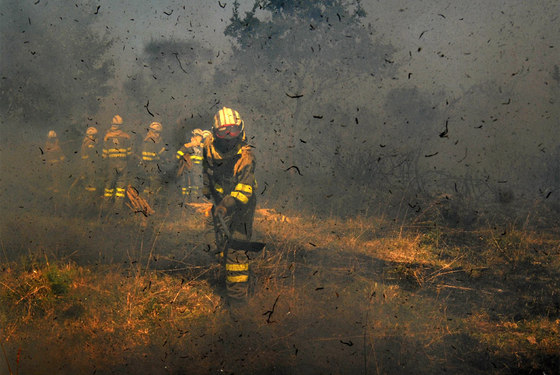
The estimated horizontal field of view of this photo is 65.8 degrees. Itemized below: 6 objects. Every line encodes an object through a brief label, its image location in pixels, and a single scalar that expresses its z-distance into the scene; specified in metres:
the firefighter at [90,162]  9.38
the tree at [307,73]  11.40
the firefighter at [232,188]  5.02
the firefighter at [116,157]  10.03
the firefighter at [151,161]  10.81
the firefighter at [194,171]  10.89
